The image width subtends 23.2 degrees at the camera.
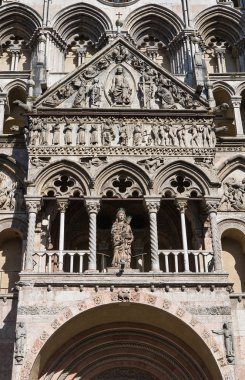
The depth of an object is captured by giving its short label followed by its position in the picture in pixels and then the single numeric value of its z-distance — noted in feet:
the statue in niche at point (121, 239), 53.26
